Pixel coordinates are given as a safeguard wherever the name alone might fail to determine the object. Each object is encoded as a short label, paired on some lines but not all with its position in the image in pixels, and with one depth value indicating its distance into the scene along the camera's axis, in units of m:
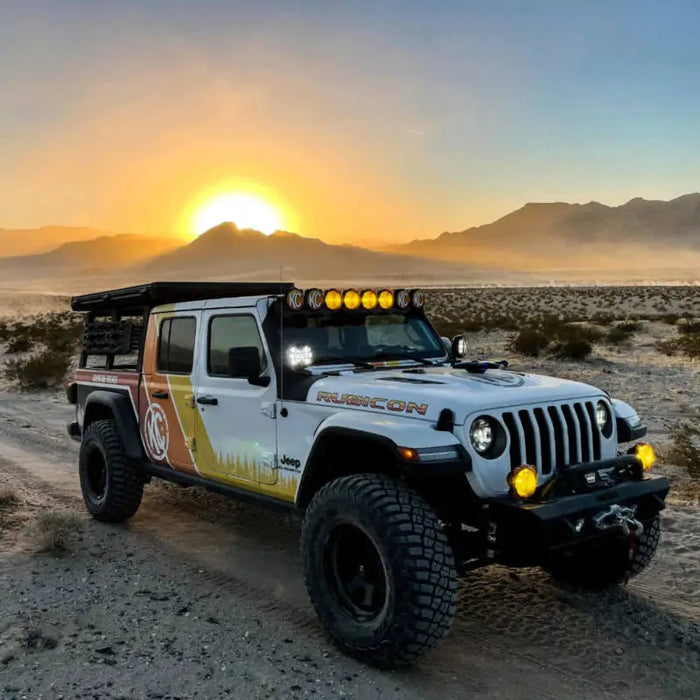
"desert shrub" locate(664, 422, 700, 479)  8.27
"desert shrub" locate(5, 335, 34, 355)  26.42
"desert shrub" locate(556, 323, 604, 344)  22.39
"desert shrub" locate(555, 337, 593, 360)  19.69
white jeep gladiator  4.02
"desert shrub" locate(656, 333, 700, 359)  19.43
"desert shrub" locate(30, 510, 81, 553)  5.96
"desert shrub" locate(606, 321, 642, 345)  23.70
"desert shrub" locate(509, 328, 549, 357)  21.17
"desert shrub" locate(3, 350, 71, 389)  17.73
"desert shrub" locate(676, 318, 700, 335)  25.88
